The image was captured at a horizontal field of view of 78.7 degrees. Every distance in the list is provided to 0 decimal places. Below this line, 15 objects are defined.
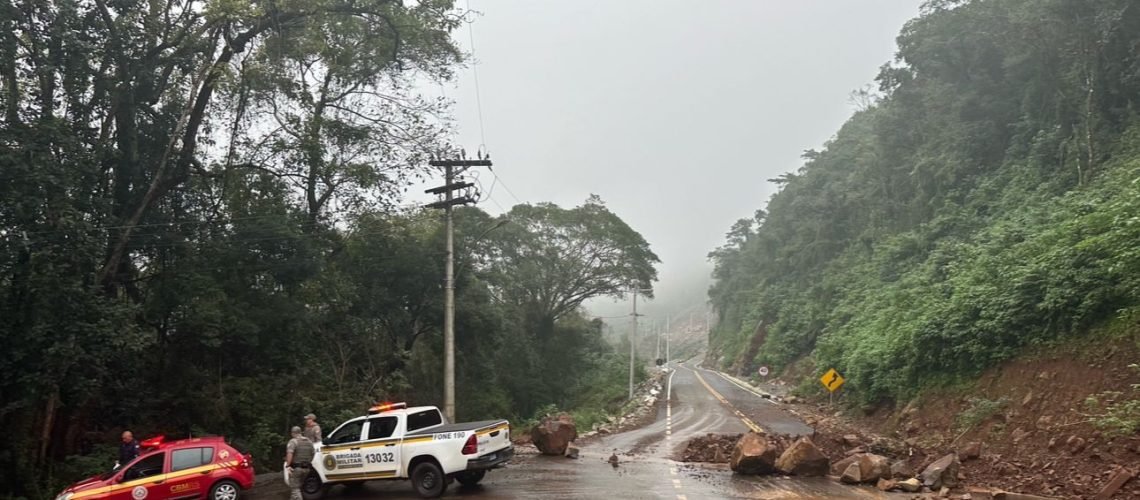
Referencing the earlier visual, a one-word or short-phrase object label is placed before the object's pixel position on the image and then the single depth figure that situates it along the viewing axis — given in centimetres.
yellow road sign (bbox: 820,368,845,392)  2508
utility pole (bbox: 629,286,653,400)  4522
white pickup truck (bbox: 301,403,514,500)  1238
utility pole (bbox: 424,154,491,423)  2051
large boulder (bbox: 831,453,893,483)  1318
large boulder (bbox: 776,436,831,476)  1412
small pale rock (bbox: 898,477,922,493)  1234
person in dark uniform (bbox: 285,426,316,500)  1196
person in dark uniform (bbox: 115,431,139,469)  1411
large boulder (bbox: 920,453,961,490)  1244
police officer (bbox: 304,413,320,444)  1407
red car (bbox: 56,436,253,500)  1268
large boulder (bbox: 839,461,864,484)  1323
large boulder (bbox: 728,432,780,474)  1436
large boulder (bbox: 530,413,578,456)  1812
